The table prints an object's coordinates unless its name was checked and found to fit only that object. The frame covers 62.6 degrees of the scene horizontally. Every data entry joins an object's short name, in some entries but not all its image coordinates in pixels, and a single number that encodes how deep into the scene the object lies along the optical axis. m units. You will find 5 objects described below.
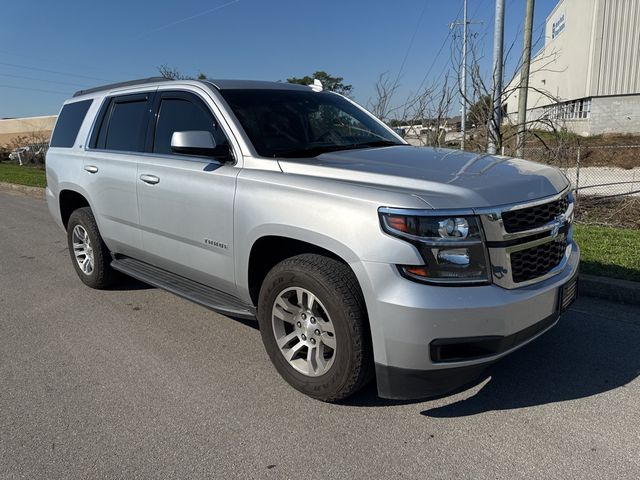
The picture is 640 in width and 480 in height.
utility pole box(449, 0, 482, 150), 8.23
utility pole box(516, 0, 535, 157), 8.84
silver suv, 2.66
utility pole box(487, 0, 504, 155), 8.28
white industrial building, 35.84
